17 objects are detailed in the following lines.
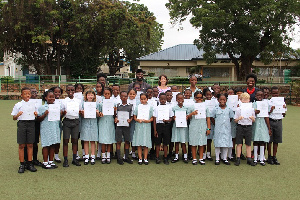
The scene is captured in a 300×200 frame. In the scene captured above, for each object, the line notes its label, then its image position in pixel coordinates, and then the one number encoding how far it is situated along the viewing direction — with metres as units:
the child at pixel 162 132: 6.10
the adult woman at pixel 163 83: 6.99
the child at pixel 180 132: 6.06
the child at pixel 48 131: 5.61
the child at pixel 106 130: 6.09
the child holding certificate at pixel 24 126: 5.41
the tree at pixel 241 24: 20.06
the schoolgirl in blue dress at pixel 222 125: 6.05
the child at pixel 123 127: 6.06
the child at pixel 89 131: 6.09
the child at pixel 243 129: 5.95
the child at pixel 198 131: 6.03
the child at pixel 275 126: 6.17
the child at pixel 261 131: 6.04
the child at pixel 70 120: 5.80
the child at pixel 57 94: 5.92
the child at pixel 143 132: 6.06
